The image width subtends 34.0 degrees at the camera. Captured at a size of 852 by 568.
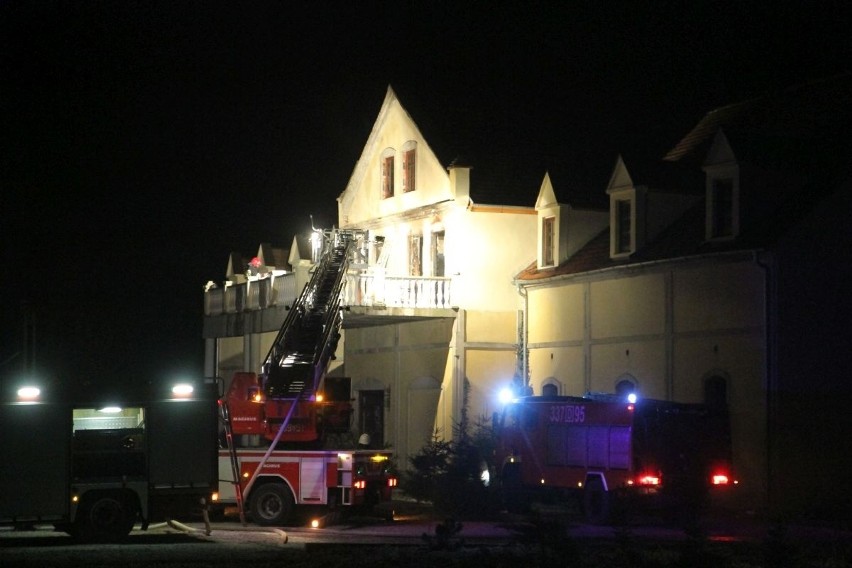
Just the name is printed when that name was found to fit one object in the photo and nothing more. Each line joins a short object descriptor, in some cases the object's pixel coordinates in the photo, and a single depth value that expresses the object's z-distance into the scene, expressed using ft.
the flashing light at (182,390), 76.74
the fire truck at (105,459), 72.95
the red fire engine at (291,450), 86.12
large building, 95.14
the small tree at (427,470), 111.55
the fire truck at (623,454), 87.40
